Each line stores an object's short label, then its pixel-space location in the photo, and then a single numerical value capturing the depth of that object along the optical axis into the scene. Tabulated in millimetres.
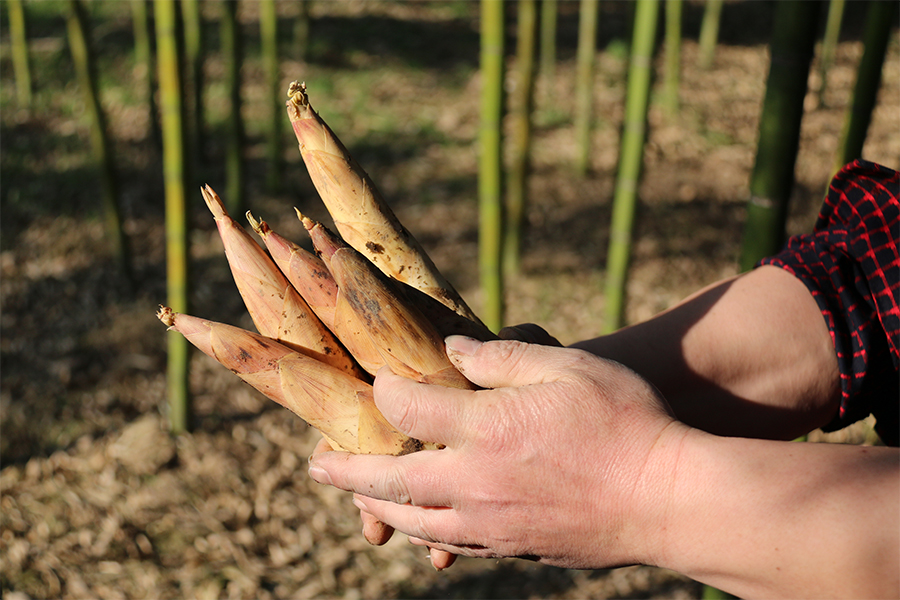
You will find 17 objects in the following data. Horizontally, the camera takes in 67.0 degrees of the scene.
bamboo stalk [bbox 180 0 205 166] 4539
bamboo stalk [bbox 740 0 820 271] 1387
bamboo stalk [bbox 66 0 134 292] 3355
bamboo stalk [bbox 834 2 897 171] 1909
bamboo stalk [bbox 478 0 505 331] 2300
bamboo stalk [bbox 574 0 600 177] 4965
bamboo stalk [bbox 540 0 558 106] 6199
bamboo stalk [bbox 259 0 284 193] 4465
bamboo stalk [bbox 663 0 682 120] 5621
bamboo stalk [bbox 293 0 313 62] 6246
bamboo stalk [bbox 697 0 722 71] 6809
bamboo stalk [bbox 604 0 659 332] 2443
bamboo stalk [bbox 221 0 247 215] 4102
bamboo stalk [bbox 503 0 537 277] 3611
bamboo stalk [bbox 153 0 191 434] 2492
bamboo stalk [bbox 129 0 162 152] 4556
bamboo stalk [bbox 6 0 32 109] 5136
